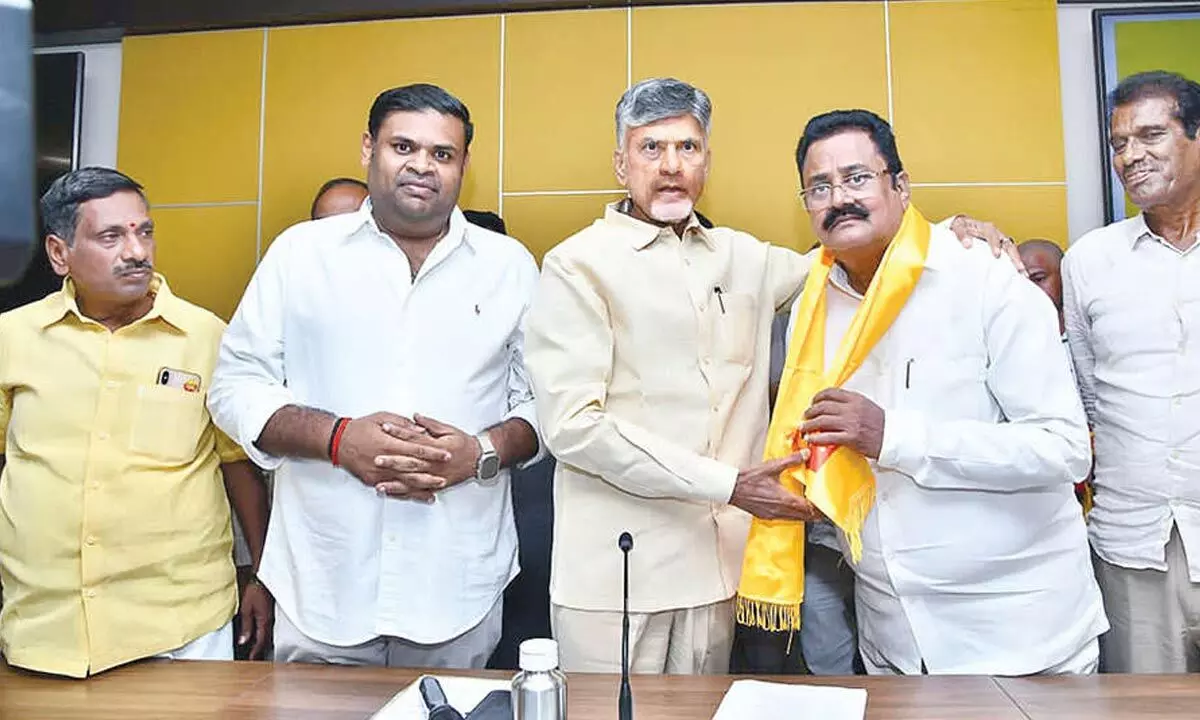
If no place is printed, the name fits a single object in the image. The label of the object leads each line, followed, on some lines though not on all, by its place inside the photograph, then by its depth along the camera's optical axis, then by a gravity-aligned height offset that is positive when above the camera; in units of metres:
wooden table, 1.49 -0.43
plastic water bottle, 1.15 -0.31
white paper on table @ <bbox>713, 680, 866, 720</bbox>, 1.46 -0.42
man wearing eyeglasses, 1.80 -0.02
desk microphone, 1.27 -0.35
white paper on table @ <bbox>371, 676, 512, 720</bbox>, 1.46 -0.41
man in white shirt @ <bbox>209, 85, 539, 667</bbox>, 2.04 +0.08
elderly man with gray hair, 1.90 +0.07
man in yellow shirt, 2.09 -0.03
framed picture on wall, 3.50 +1.45
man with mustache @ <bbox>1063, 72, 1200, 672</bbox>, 2.18 +0.12
